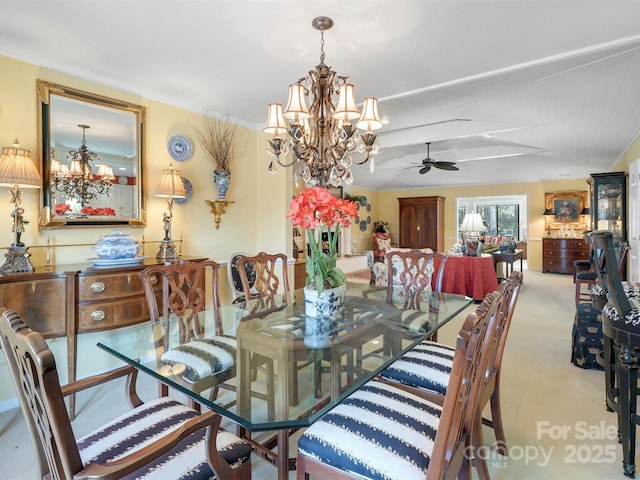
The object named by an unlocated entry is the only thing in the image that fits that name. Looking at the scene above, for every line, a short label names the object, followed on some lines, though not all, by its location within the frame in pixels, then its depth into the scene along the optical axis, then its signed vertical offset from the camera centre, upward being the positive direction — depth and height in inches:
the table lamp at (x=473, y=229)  221.5 +0.6
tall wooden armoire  384.5 +9.1
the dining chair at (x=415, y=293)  79.1 -20.1
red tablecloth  209.6 -28.8
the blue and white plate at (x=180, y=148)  125.9 +31.2
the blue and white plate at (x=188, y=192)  128.2 +15.0
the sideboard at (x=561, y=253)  308.7 -21.7
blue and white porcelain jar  95.7 -4.5
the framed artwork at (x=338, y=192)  341.0 +38.8
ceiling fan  222.4 +43.7
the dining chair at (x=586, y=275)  138.8 -23.4
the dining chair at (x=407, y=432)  36.8 -27.1
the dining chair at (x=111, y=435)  30.9 -23.1
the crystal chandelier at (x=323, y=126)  88.0 +29.0
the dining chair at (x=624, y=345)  64.8 -22.7
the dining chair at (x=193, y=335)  59.4 -22.4
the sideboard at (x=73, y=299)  81.0 -17.2
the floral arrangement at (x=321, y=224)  66.1 +1.3
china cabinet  226.1 +18.8
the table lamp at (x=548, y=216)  336.2 +13.7
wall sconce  139.6 +9.8
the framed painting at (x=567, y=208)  325.7 +21.2
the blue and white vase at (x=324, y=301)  73.8 -15.6
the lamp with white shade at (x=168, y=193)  113.3 +12.8
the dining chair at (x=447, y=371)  56.3 -27.6
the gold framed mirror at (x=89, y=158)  97.9 +22.6
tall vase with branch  136.5 +35.1
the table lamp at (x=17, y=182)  83.7 +12.4
